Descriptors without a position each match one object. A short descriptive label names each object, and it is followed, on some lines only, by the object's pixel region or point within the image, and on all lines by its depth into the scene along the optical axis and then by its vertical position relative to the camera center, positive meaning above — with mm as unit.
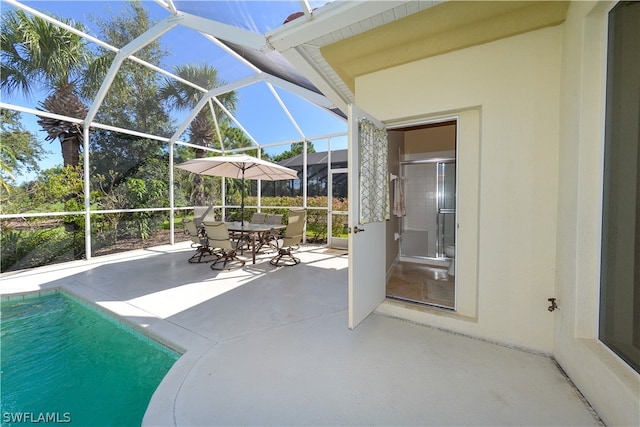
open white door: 2682 -492
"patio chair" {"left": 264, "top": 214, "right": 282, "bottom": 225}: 7113 -360
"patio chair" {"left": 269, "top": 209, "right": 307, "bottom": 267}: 5914 -709
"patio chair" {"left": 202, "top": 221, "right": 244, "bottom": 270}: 5371 -748
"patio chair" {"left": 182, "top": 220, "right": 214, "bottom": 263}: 6184 -782
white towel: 5121 +161
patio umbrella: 5676 +911
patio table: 5844 -515
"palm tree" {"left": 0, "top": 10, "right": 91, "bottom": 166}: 5160 +2939
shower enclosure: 6395 -95
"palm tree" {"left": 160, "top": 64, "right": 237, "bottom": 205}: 6543 +3202
